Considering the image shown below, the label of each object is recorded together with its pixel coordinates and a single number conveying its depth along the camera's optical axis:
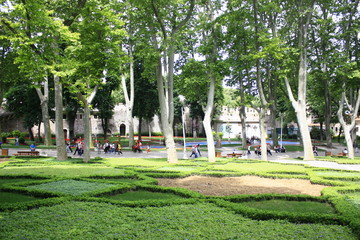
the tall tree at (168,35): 14.91
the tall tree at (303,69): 18.27
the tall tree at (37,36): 12.54
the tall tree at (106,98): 32.81
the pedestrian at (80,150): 21.81
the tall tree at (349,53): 18.58
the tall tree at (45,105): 27.25
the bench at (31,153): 19.33
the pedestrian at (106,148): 24.41
